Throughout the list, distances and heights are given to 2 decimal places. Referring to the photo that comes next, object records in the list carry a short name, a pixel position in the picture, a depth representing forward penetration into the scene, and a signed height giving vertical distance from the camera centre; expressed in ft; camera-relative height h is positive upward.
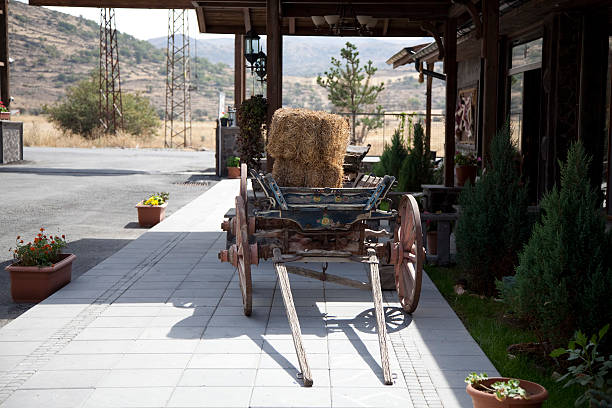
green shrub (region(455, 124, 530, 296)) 21.85 -2.38
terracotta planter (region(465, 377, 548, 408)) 11.62 -4.25
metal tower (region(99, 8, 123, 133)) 138.39 +5.92
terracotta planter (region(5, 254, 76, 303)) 22.34 -4.52
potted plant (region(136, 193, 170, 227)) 38.81 -3.87
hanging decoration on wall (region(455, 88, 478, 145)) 46.15 +2.00
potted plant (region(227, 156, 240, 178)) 67.62 -2.35
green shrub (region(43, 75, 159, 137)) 145.89 +6.08
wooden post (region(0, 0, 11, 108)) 78.14 +9.42
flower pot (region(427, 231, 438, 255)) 29.89 -4.18
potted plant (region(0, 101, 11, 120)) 75.41 +2.95
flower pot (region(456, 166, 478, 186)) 36.19 -1.45
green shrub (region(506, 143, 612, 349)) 14.64 -2.57
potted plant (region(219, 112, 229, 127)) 69.91 +2.24
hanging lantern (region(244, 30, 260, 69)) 37.17 +5.15
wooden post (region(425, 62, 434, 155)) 53.70 +3.25
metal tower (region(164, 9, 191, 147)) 155.94 +11.48
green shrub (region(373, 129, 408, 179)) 48.88 -0.95
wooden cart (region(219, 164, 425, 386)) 19.81 -2.77
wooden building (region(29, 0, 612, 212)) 29.01 +4.29
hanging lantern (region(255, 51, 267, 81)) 38.69 +4.31
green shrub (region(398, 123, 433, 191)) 43.32 -1.53
